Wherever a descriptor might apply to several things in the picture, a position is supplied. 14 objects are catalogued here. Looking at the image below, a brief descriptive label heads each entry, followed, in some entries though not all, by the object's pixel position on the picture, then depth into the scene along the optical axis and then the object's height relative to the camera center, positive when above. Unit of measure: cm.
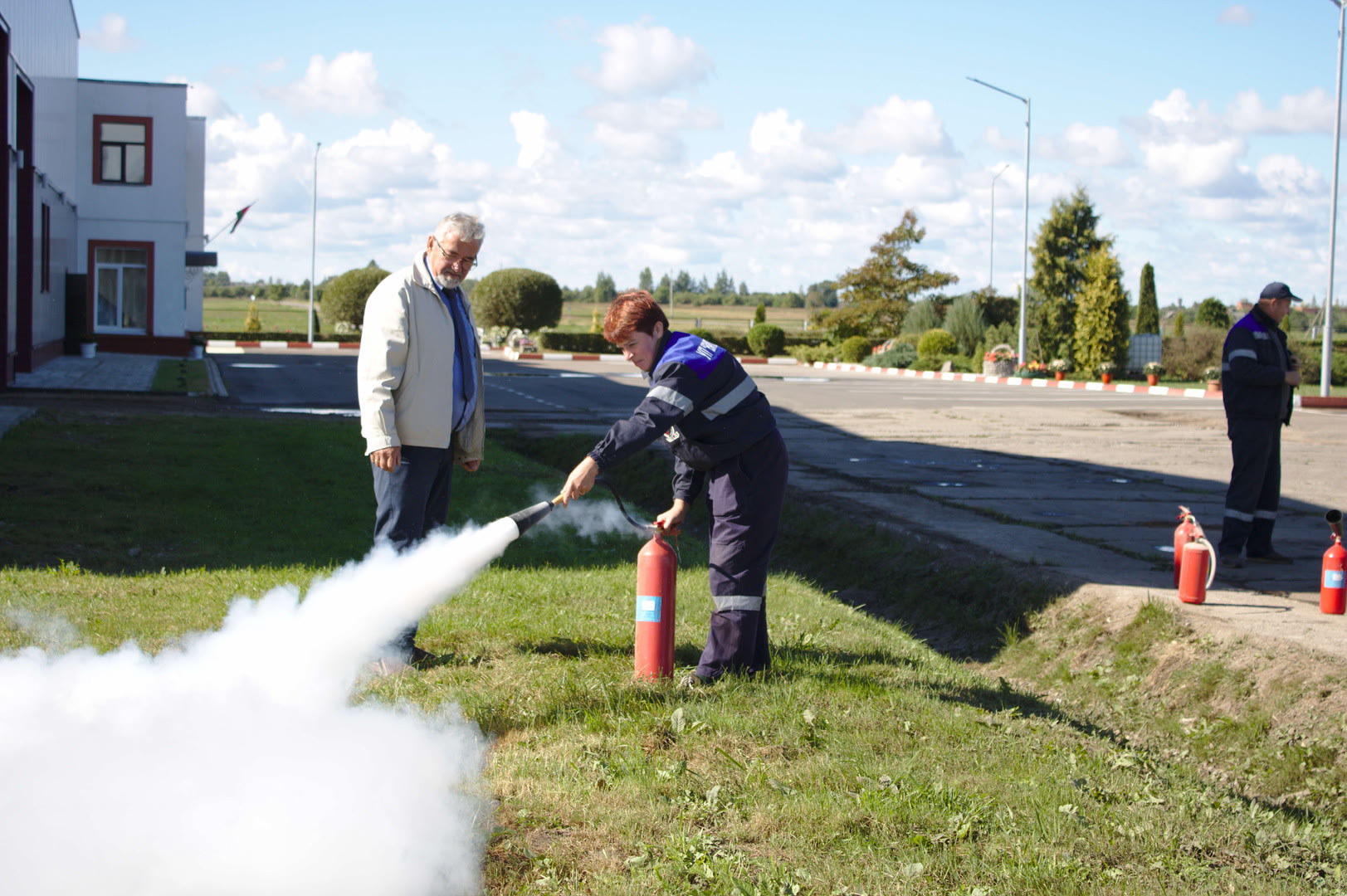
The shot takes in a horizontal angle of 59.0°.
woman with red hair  504 -30
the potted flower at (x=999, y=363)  3888 +86
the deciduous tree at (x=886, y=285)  5588 +478
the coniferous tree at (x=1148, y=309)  4406 +317
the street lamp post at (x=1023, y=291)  3902 +323
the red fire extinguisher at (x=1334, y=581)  705 -107
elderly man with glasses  535 -5
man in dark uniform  812 -5
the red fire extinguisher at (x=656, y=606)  532 -103
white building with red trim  3156 +437
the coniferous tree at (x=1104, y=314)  3922 +258
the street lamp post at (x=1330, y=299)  2608 +228
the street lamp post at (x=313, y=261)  5559 +508
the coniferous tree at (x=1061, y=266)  4297 +456
